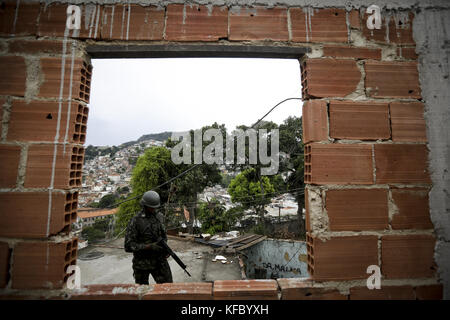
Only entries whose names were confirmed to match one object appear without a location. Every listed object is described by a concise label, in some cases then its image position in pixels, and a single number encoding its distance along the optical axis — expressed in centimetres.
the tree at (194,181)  1784
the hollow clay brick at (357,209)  130
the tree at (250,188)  1809
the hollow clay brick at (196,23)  139
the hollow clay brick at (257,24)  140
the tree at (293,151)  1670
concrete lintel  137
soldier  317
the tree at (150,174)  1844
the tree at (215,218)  1677
